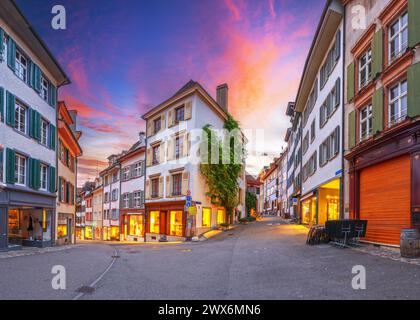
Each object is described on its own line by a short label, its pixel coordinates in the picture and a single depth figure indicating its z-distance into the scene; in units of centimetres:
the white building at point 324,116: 1991
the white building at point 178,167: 3030
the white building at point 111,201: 4566
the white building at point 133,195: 3835
